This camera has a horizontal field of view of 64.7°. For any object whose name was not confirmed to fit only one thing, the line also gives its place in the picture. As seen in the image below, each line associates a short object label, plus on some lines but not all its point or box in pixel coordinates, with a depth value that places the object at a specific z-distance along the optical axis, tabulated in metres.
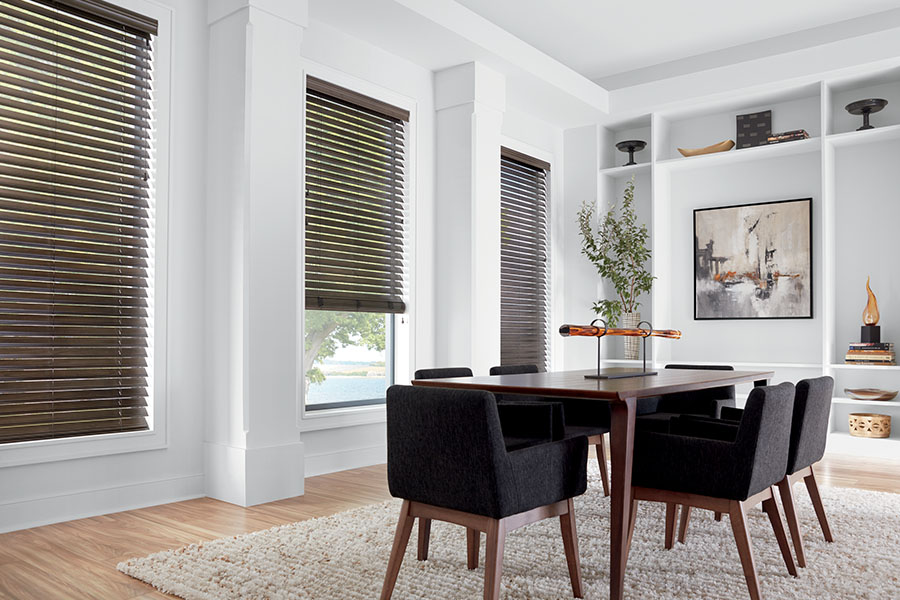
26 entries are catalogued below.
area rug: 2.36
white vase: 6.18
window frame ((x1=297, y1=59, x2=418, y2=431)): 4.22
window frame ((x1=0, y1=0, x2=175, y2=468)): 3.60
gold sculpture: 5.21
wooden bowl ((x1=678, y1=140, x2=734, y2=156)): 5.87
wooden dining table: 2.26
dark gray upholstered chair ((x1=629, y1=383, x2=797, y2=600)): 2.24
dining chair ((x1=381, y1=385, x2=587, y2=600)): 2.00
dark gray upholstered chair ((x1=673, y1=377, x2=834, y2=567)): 2.59
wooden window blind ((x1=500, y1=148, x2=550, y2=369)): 6.11
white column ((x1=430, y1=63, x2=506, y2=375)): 5.07
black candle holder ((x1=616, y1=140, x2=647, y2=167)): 6.34
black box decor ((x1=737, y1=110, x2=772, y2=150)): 5.74
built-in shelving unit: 5.34
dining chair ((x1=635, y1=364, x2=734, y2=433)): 3.89
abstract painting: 5.71
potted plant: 6.14
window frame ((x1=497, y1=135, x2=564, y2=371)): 6.62
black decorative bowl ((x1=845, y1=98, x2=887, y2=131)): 5.11
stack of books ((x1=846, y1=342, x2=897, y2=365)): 5.07
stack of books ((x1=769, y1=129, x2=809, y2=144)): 5.48
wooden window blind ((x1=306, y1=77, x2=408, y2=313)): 4.46
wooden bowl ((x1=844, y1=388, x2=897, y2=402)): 5.11
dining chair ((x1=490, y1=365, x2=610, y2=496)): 3.63
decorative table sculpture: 2.69
